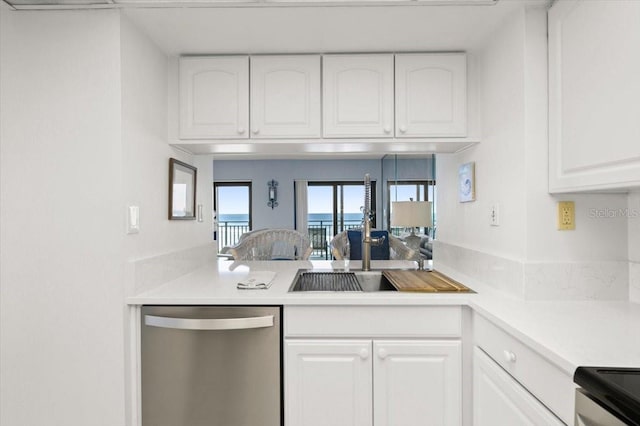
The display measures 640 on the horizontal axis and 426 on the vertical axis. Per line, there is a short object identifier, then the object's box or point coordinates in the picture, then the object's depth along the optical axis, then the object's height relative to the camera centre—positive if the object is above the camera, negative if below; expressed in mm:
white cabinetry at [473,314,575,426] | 988 -543
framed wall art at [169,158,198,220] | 1949 +128
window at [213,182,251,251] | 8031 +60
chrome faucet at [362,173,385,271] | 2252 -165
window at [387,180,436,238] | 4967 +324
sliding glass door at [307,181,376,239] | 7984 +207
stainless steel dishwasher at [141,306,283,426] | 1540 -662
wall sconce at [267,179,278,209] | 7918 +424
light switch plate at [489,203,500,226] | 1712 -14
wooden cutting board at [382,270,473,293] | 1638 -345
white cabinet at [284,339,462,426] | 1539 -724
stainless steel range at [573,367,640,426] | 727 -386
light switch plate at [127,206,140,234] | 1562 -27
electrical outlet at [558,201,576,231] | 1514 -30
